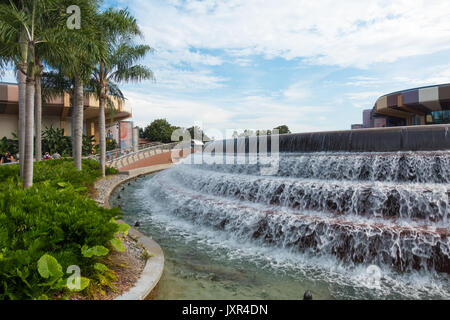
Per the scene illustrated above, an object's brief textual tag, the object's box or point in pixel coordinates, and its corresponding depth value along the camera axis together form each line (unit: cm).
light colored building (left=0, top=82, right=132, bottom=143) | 2333
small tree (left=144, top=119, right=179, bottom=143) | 6379
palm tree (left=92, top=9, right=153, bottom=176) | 1820
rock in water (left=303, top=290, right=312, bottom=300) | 421
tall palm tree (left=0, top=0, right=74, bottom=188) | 905
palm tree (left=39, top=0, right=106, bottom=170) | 1014
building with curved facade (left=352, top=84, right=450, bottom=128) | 2623
